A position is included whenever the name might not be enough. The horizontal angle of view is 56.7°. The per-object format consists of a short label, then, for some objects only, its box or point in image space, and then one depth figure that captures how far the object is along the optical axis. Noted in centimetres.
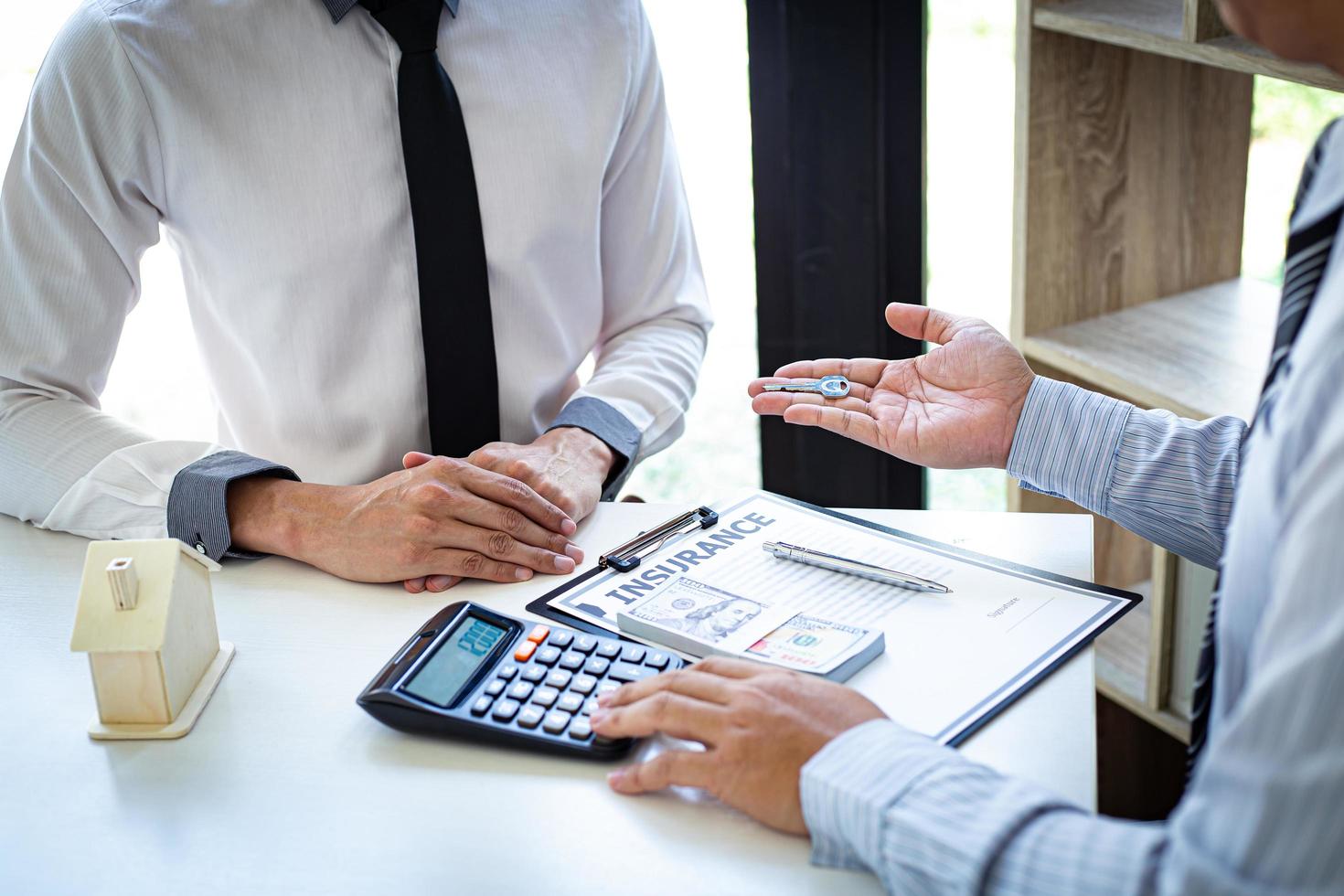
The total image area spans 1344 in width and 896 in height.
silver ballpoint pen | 108
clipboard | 92
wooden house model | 95
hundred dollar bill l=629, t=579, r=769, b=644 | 103
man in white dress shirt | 123
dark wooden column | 212
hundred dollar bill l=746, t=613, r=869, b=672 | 96
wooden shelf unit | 179
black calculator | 91
